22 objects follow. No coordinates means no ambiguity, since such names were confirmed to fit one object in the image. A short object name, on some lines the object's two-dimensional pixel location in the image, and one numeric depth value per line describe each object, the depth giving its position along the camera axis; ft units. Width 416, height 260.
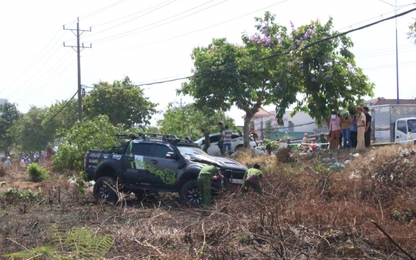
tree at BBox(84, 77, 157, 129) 133.80
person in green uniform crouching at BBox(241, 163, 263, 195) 39.69
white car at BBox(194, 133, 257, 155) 92.45
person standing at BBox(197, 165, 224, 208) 41.60
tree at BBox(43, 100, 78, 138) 153.58
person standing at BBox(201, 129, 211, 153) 81.08
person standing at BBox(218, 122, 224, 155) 83.14
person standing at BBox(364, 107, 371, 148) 59.98
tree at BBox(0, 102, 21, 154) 208.13
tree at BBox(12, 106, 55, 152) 180.04
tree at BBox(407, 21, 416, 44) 57.86
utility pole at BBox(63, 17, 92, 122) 116.57
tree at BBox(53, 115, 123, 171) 81.35
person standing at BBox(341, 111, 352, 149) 62.75
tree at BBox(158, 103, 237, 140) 119.14
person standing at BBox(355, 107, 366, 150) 59.57
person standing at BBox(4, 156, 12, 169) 99.32
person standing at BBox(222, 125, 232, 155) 81.97
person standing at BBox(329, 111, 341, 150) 65.26
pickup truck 45.29
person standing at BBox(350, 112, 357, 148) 62.28
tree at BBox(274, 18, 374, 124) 70.44
